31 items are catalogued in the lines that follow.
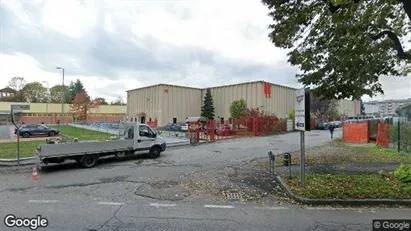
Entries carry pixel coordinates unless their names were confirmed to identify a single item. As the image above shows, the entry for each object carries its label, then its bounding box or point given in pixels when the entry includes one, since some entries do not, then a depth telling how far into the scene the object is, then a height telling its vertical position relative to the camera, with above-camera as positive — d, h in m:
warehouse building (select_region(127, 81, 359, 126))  46.42 +3.96
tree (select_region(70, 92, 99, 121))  58.34 +3.20
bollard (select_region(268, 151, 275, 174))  10.14 -1.62
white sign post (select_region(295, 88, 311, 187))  7.71 +0.24
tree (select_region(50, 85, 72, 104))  87.19 +8.36
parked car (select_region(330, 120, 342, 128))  51.99 -0.33
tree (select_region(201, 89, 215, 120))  50.66 +2.69
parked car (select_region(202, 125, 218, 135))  26.17 -0.80
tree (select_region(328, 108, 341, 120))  62.09 +1.69
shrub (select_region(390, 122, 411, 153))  15.11 -0.77
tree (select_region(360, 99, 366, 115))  89.41 +4.44
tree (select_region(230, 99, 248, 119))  43.91 +2.36
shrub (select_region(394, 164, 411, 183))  8.44 -1.63
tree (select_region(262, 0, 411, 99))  8.85 +2.92
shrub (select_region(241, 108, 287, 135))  32.50 -0.01
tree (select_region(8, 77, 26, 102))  82.96 +9.89
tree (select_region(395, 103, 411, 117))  35.92 +1.74
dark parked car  29.93 -1.12
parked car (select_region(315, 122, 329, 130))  46.41 -0.64
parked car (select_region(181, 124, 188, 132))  36.41 -0.85
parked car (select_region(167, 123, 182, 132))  38.31 -0.80
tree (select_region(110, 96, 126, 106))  110.19 +7.88
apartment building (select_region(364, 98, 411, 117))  95.28 +5.95
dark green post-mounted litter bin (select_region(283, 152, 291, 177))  10.29 -1.45
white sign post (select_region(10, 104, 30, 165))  12.91 +0.60
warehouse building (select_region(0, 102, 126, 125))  64.59 +1.58
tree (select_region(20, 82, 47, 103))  84.06 +8.61
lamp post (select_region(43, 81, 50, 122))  86.11 +8.48
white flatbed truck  11.57 -1.26
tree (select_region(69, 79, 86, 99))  99.62 +12.58
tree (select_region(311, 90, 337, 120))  59.21 +2.69
